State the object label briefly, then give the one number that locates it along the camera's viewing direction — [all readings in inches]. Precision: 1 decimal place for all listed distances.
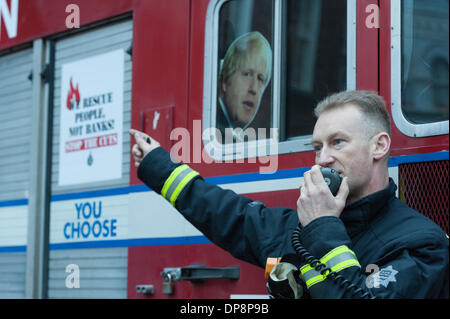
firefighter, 172.4
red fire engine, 207.9
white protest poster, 294.0
